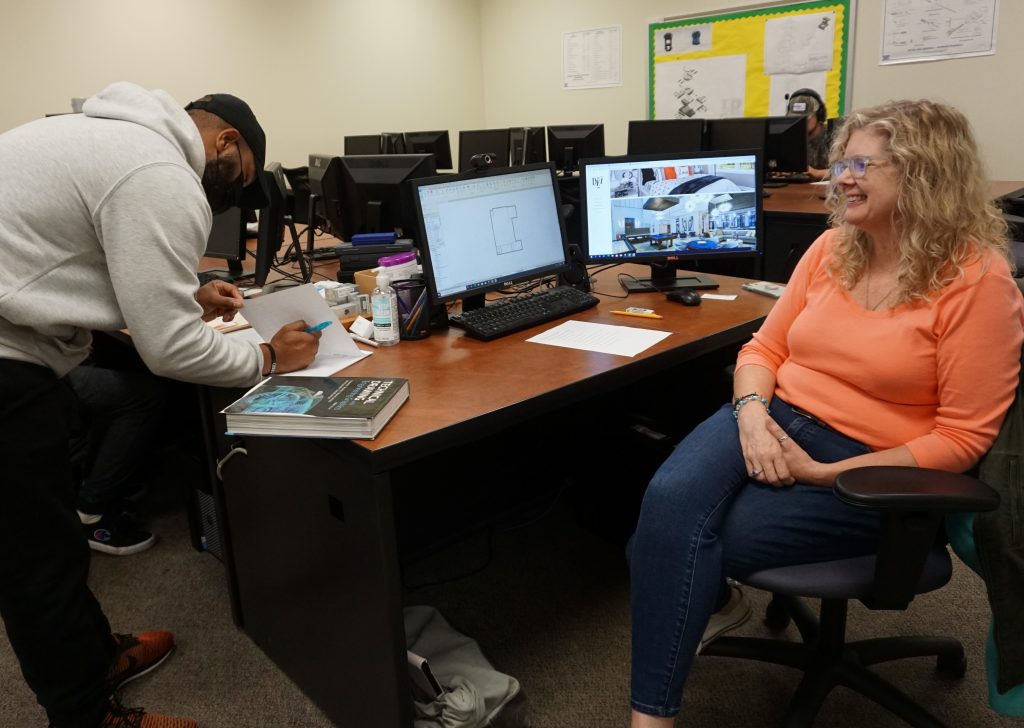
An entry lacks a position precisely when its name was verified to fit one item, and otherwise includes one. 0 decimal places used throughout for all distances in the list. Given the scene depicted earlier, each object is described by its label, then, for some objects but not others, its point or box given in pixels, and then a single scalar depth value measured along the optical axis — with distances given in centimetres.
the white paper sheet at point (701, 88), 565
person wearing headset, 460
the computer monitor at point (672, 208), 225
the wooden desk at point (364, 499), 136
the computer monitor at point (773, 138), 427
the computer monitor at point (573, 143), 466
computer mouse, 214
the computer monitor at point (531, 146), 496
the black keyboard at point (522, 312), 190
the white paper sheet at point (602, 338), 177
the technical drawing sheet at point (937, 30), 447
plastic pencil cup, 188
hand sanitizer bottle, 184
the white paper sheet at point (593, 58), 623
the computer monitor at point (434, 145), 557
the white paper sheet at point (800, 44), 512
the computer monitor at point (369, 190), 271
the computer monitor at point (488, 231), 190
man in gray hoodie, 128
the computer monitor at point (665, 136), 451
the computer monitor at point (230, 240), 272
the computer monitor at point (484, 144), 540
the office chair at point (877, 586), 115
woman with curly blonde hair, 130
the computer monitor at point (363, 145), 553
